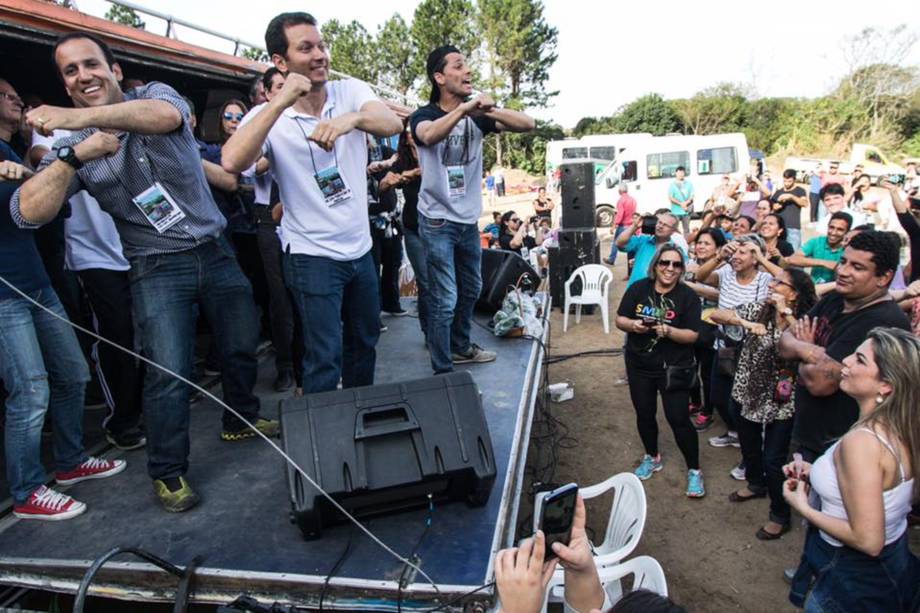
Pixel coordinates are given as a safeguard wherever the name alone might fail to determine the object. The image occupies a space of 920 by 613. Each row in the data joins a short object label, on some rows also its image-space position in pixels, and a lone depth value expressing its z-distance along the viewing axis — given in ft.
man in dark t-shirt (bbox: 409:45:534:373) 10.63
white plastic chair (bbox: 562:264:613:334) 25.90
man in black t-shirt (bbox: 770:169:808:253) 24.23
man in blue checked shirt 6.94
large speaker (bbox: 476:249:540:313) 17.51
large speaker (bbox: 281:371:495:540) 6.84
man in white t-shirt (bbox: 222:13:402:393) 7.95
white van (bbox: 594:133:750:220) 49.62
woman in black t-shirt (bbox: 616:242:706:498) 11.91
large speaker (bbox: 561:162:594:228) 28.02
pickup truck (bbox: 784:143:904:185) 58.39
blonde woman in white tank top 6.33
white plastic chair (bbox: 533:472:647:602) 7.63
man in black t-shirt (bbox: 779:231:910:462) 8.66
